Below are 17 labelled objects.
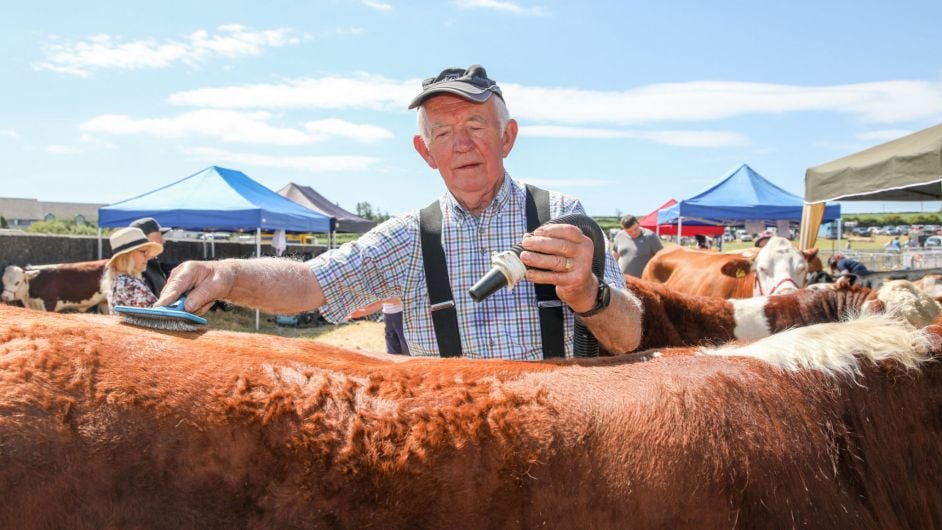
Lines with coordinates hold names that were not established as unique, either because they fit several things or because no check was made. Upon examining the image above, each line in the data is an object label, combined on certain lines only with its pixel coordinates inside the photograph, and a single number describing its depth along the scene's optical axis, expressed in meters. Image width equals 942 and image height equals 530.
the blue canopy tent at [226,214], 11.74
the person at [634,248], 11.61
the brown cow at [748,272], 7.05
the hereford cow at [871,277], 6.31
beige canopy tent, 5.80
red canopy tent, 23.28
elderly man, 2.51
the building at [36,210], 81.56
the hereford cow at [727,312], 4.33
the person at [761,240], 12.18
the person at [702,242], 24.13
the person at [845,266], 7.45
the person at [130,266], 5.75
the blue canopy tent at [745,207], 14.05
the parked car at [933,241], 42.90
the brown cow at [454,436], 1.21
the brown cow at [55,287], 10.08
